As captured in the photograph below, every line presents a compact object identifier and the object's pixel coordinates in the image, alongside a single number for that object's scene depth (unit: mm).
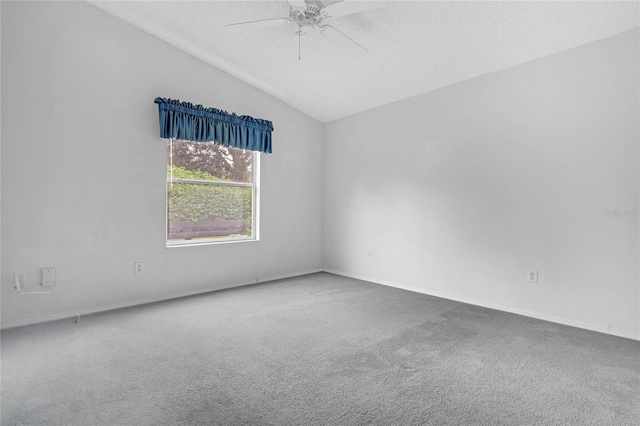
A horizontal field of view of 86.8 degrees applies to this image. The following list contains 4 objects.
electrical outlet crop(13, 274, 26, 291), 2895
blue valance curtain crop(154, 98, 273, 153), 3621
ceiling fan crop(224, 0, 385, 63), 2320
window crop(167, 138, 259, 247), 3887
